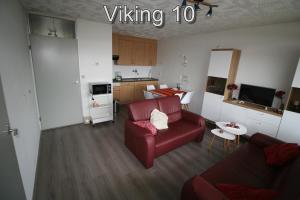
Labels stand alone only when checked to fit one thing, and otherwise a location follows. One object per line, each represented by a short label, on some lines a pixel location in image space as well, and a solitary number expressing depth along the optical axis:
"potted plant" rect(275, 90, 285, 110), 3.07
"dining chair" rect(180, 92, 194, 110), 4.30
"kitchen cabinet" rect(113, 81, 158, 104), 5.47
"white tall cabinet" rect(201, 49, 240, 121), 3.68
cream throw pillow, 2.88
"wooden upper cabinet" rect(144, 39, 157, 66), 6.10
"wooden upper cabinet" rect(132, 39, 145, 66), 5.75
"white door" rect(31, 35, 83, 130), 3.27
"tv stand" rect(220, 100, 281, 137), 3.03
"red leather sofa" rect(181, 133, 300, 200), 1.32
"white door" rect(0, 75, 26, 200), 1.28
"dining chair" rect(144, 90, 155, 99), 4.63
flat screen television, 3.30
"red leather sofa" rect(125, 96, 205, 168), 2.39
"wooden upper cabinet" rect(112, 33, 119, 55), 5.16
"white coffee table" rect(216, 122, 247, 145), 2.76
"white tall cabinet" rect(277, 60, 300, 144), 2.72
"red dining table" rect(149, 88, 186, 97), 4.34
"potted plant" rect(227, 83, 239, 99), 3.78
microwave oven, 3.80
